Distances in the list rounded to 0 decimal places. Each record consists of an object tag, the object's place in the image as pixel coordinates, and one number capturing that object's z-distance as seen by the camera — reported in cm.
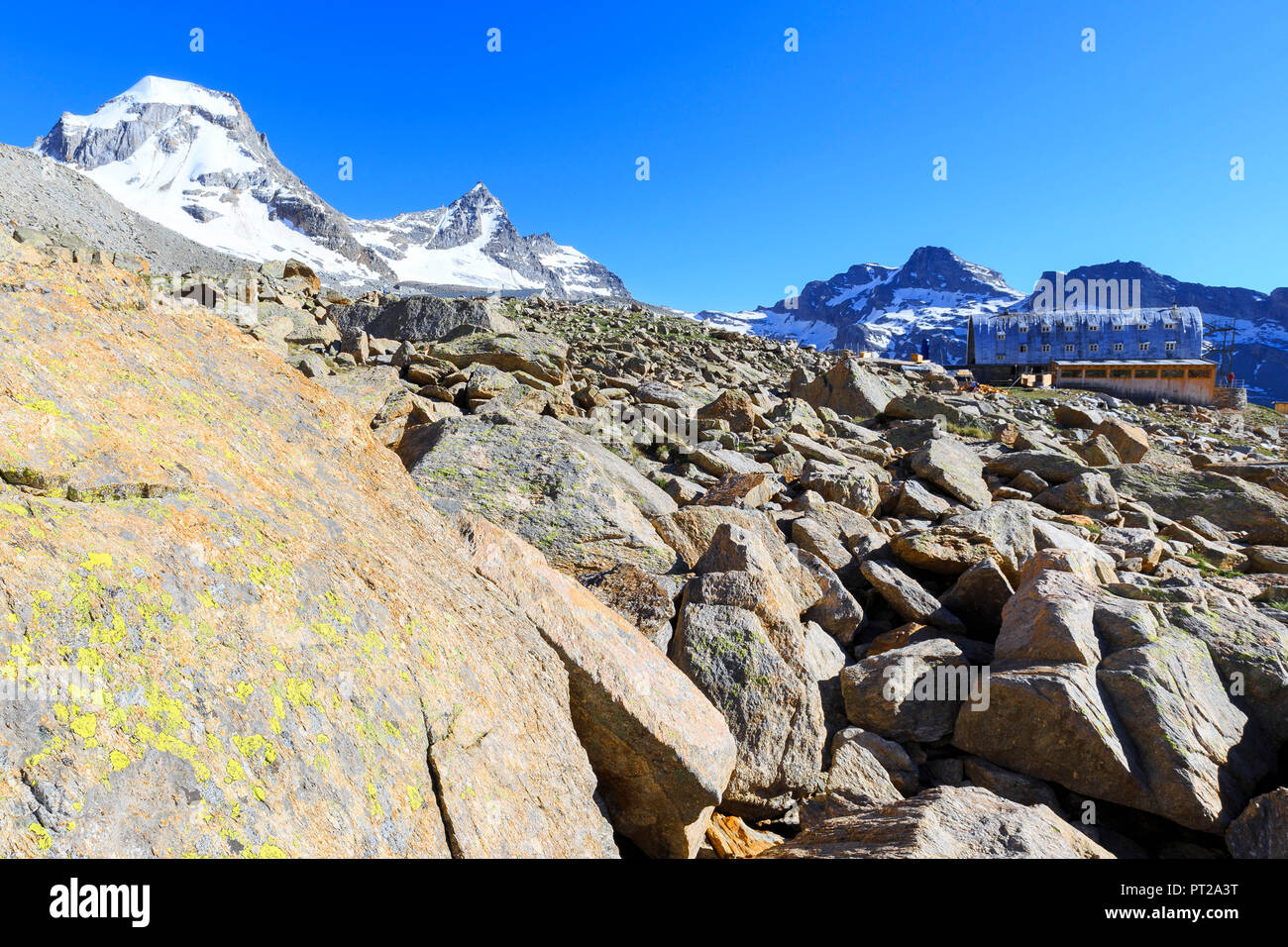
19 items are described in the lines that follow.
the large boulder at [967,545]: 924
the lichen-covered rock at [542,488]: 746
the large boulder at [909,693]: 652
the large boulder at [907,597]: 827
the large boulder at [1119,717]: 570
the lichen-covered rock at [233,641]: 228
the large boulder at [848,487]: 1216
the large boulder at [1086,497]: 1383
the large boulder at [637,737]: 445
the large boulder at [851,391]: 2512
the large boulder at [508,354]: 1680
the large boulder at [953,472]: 1371
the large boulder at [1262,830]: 500
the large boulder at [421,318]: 2525
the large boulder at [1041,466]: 1562
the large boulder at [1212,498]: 1444
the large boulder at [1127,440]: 2189
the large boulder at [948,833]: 412
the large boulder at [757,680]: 547
